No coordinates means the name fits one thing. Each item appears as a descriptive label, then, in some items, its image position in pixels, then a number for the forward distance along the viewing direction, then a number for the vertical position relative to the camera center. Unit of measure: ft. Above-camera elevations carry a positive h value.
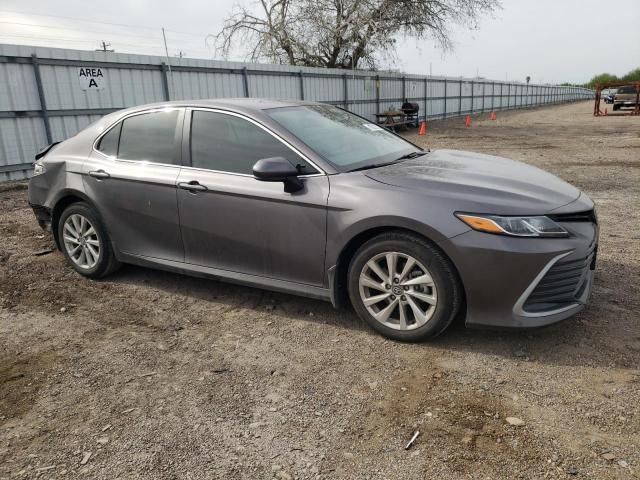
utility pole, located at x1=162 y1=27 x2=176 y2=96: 44.32 +2.09
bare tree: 87.66 +11.24
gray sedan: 10.08 -2.54
